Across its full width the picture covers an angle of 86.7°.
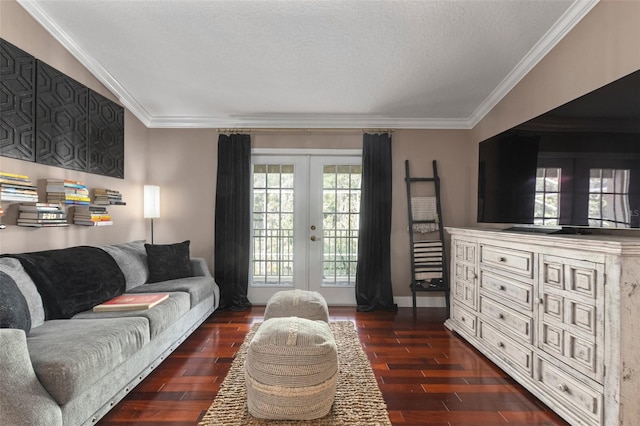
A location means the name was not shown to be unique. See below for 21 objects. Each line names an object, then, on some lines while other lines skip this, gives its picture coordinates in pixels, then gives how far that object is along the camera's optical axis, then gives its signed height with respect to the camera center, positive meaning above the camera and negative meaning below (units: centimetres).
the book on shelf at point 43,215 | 249 -5
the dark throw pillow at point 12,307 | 179 -55
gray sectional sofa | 146 -73
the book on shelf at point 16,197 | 230 +8
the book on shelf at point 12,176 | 228 +22
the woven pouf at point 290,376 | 187 -92
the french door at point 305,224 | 448 -17
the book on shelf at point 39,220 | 247 -10
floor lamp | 420 +10
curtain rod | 444 +107
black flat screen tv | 187 +34
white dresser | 165 -63
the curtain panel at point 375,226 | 430 -17
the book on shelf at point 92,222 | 306 -13
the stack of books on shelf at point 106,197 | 335 +13
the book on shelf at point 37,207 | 251 +1
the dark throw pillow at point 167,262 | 354 -56
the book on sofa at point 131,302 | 248 -71
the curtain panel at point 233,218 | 431 -9
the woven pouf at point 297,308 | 275 -79
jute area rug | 193 -119
